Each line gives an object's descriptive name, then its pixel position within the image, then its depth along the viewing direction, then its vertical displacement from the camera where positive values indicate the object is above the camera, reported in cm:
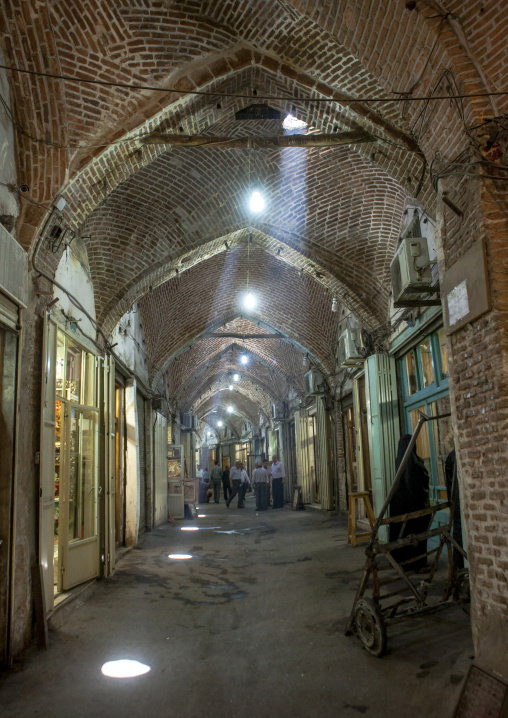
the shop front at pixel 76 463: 516 -7
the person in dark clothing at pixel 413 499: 588 -61
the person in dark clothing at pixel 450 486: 548 -51
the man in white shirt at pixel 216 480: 2253 -120
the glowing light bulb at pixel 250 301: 1393 +387
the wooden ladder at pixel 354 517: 826 -110
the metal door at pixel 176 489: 1479 -98
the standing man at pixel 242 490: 1928 -142
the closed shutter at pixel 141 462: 1145 -16
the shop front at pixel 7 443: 410 +14
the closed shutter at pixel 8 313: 423 +119
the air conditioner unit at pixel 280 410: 2070 +152
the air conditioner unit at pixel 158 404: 1335 +127
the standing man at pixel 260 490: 1770 -132
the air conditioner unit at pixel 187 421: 2156 +129
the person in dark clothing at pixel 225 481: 2221 -124
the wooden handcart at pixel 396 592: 399 -119
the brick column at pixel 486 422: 362 +13
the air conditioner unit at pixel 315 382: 1415 +170
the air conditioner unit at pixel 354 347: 1005 +184
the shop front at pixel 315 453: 1420 -17
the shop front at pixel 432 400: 705 +59
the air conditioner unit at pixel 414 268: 618 +200
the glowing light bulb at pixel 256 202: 905 +415
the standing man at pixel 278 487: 1781 -127
